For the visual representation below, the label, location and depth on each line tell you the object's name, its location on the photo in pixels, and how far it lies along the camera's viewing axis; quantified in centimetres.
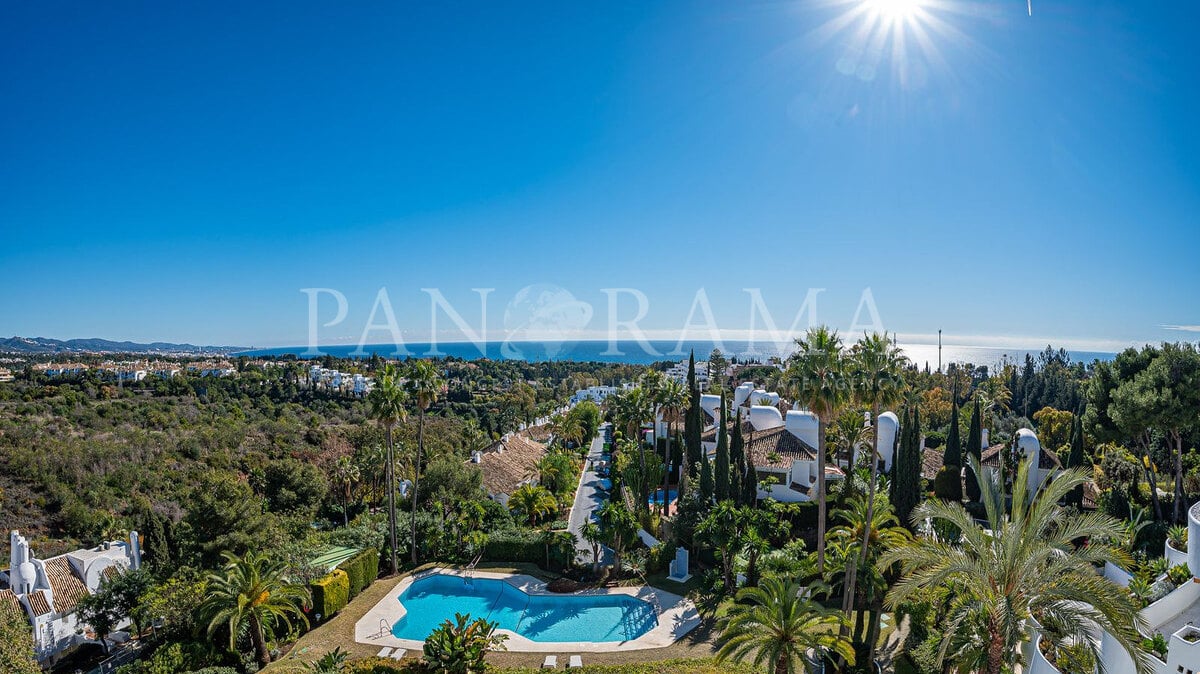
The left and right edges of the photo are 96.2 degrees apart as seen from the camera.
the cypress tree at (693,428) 3257
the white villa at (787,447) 2812
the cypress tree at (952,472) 3055
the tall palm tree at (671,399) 3350
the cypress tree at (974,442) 3031
